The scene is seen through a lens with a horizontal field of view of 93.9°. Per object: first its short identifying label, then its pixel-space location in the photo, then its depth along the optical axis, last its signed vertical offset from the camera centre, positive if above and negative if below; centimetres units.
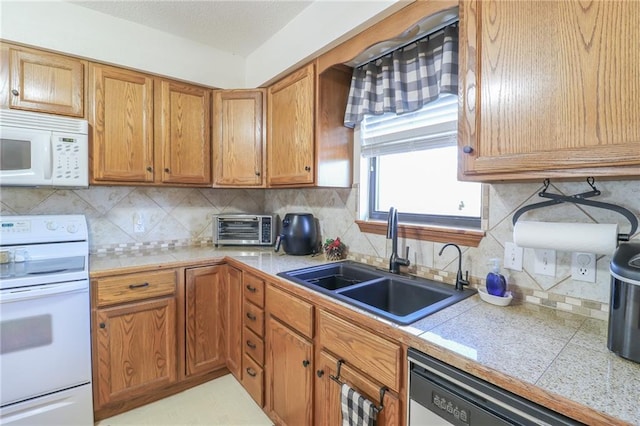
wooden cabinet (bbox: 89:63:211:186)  193 +54
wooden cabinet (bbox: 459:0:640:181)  75 +35
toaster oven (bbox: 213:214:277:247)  244 -19
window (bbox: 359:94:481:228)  150 +23
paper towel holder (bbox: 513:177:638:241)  96 +2
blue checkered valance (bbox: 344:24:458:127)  136 +68
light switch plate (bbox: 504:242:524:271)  123 -20
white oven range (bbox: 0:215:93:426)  149 -65
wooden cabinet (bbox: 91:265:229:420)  175 -82
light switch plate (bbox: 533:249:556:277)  114 -21
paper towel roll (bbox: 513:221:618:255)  93 -9
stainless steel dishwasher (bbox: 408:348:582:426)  68 -50
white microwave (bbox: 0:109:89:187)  161 +31
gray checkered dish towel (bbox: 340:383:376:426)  104 -73
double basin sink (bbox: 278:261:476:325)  124 -39
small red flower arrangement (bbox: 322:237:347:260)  199 -29
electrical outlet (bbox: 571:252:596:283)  105 -21
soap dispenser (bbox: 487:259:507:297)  119 -31
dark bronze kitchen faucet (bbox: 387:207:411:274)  157 -15
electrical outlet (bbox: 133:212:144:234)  232 -14
